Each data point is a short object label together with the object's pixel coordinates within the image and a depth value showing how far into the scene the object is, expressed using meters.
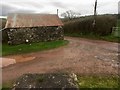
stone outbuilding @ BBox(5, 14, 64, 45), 9.31
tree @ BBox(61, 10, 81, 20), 25.76
